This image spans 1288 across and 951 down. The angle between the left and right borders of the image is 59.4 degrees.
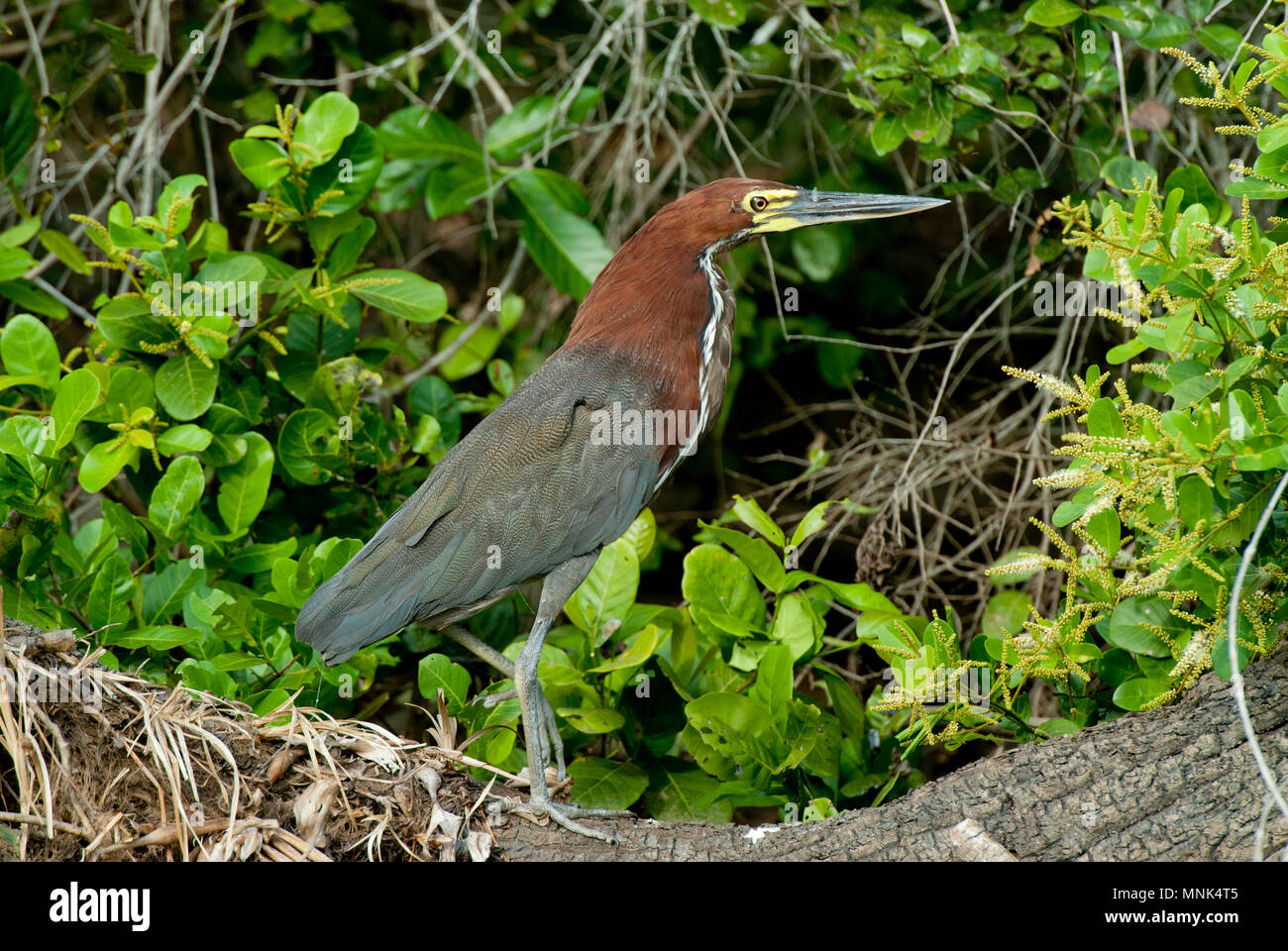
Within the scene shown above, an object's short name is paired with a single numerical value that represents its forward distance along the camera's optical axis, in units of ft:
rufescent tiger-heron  9.11
